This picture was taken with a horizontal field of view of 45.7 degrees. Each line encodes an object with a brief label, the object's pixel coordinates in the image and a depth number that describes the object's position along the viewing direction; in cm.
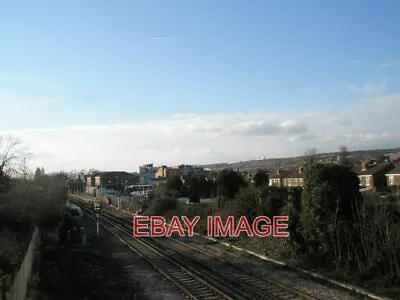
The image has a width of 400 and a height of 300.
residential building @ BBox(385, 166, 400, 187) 7107
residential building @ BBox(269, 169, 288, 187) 9800
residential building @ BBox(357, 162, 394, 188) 7619
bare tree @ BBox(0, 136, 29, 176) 4808
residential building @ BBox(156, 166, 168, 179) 16426
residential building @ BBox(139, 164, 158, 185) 15575
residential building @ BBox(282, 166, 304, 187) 8928
